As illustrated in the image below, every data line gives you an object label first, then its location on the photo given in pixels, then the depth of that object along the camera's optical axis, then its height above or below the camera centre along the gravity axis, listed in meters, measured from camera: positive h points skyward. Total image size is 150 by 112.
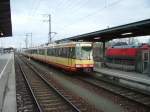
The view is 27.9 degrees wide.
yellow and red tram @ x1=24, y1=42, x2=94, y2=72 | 24.03 -0.72
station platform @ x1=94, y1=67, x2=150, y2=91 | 17.55 -2.10
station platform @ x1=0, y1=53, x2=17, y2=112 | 12.28 -2.39
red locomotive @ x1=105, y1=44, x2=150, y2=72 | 26.75 -1.02
